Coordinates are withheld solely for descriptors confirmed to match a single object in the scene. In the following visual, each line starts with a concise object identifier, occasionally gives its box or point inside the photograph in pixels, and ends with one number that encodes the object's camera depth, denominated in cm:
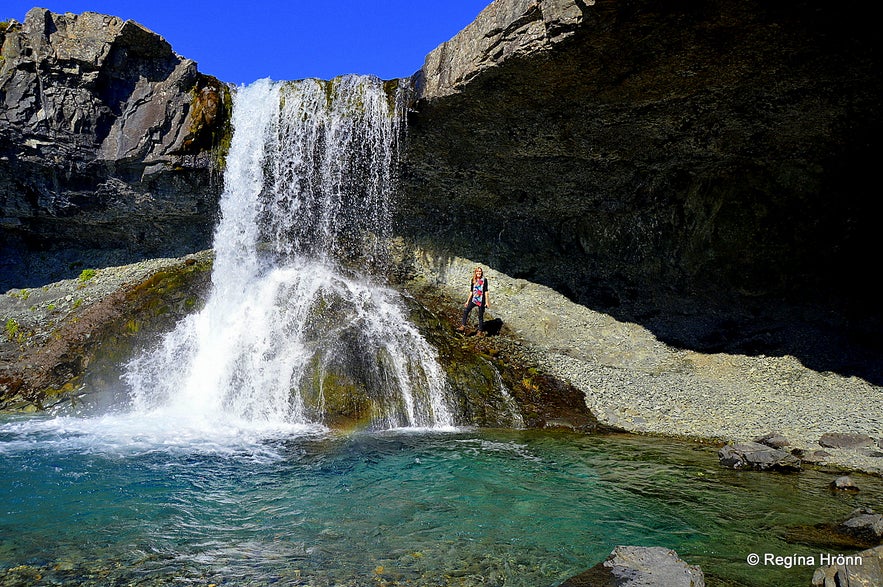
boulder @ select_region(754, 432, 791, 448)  1083
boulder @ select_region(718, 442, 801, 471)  951
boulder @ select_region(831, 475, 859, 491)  841
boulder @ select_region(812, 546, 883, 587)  464
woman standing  1689
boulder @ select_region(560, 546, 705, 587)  493
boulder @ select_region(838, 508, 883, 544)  635
